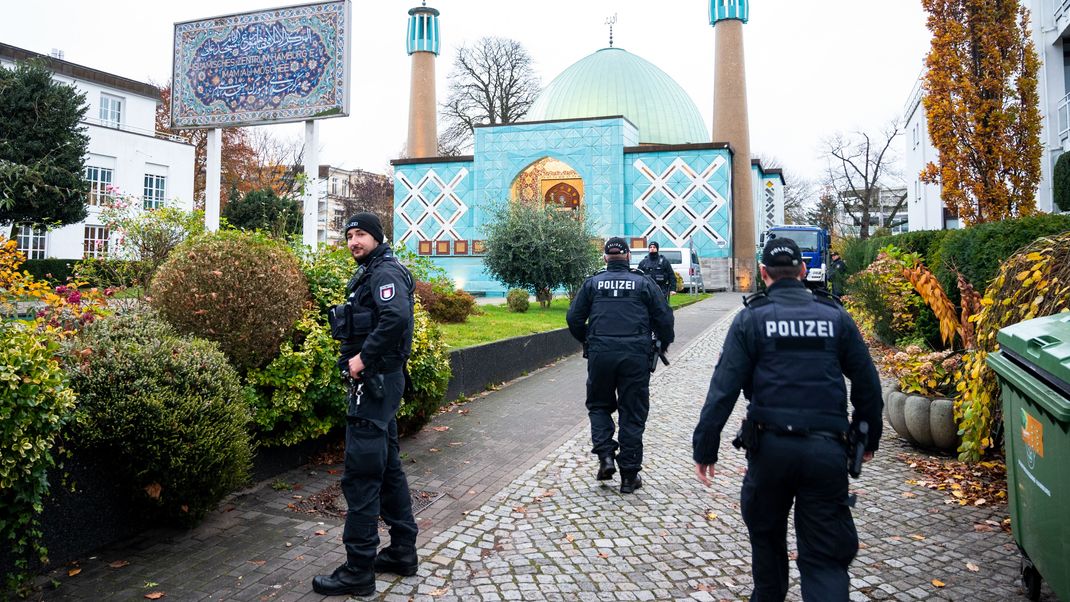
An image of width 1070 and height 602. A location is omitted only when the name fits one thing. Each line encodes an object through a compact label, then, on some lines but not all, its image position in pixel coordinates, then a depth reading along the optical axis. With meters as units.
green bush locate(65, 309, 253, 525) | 4.05
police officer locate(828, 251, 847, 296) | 23.39
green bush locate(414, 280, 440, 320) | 13.59
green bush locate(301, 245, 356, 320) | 6.28
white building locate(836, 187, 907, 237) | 53.78
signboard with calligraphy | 11.44
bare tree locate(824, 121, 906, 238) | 50.78
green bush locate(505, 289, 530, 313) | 18.56
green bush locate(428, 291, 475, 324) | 13.97
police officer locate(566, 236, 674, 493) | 5.72
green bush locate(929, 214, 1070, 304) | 7.37
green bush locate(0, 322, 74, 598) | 3.14
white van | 33.03
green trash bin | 2.98
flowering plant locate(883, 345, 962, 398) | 6.67
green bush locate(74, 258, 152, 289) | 10.84
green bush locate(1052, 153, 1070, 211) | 13.61
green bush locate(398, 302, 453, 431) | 6.70
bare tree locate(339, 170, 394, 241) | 60.27
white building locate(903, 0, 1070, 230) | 17.86
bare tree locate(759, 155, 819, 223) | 71.81
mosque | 38.44
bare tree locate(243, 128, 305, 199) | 44.28
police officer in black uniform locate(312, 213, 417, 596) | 3.79
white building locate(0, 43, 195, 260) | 32.75
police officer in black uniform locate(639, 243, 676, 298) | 13.89
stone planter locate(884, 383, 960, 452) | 6.34
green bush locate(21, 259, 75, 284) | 27.39
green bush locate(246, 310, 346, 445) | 5.43
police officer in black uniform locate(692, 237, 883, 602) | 3.06
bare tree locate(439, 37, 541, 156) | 50.41
